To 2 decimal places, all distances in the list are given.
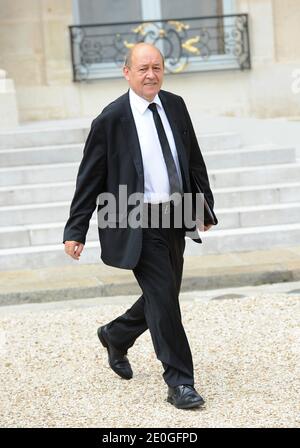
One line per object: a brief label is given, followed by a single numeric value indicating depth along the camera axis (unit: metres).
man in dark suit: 7.12
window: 19.37
